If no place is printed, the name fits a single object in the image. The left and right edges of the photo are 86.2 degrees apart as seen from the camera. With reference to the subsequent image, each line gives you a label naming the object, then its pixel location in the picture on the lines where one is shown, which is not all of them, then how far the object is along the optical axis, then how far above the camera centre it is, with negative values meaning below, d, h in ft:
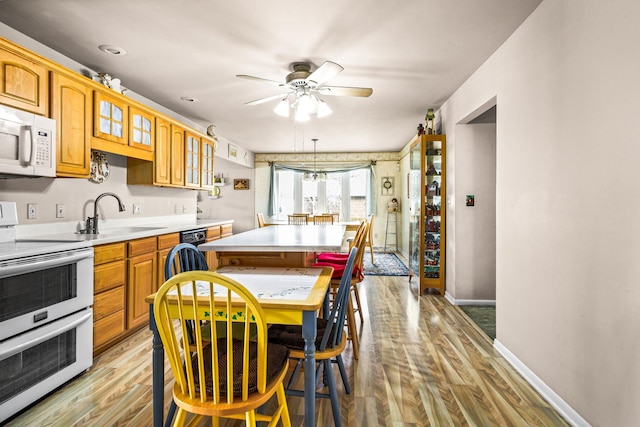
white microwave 6.79 +1.41
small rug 18.22 -3.09
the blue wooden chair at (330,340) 5.15 -2.02
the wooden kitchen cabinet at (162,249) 10.87 -1.21
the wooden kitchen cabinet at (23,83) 6.81 +2.70
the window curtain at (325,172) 26.73 +3.05
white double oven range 5.81 -1.97
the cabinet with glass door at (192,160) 14.39 +2.28
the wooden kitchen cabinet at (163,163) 12.18 +1.83
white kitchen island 6.82 -0.71
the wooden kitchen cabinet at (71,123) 8.11 +2.20
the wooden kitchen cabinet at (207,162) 15.96 +2.40
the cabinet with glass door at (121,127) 9.48 +2.61
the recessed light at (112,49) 8.80 +4.26
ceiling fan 9.07 +3.44
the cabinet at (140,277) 9.45 -1.90
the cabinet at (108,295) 8.16 -2.11
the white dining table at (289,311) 4.48 -1.30
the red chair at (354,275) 8.18 -1.65
